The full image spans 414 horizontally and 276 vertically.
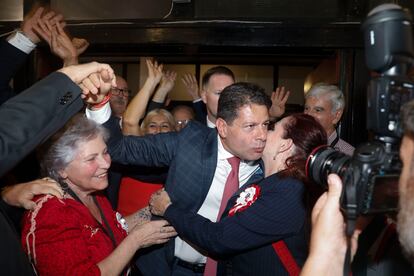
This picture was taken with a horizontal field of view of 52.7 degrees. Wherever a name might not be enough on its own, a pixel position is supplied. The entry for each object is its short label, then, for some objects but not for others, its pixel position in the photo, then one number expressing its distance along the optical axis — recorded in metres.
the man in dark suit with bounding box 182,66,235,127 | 3.05
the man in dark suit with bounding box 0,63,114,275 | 1.05
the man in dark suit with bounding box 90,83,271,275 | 2.13
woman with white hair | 1.51
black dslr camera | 0.92
